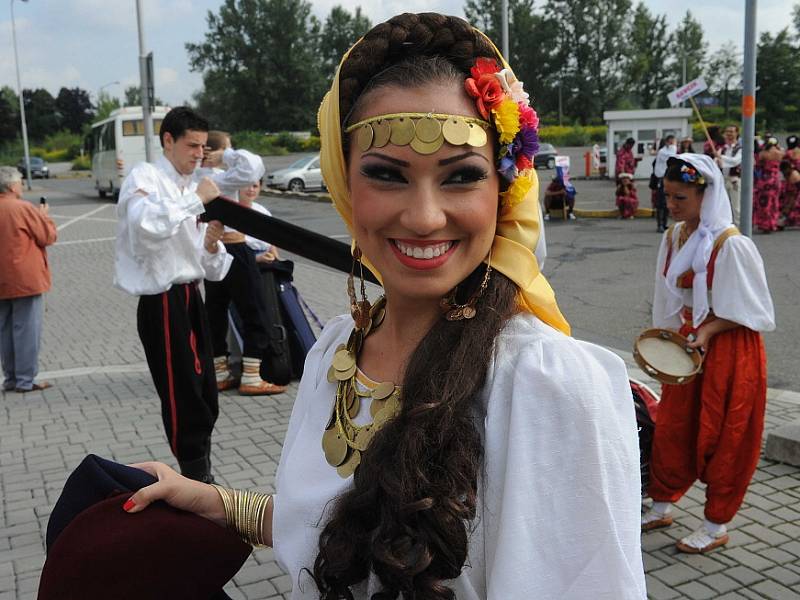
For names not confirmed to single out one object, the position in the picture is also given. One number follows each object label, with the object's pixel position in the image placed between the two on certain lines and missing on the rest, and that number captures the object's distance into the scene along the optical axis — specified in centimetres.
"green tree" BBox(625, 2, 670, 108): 8631
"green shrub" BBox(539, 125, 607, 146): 6222
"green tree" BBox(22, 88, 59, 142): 9625
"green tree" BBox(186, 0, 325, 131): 8175
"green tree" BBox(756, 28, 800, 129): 5972
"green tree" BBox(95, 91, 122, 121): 8981
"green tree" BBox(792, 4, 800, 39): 6795
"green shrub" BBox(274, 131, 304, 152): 6619
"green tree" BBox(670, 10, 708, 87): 8700
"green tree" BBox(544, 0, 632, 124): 8562
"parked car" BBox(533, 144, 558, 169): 3862
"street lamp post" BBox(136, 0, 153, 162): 1093
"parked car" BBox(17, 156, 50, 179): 5310
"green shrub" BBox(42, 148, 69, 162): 8122
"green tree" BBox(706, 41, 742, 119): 7925
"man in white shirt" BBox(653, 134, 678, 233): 1606
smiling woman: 124
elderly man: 723
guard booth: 2738
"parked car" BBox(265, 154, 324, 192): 3053
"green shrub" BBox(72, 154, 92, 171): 6372
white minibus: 2706
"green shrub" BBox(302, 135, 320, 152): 6519
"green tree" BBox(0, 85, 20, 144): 7131
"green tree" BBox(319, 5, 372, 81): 9112
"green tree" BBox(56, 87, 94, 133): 10325
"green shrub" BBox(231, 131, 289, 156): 6394
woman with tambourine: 396
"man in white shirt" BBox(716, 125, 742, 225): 1506
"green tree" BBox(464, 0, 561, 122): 8606
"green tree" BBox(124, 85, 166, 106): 10500
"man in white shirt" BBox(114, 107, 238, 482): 457
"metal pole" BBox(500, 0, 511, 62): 1668
